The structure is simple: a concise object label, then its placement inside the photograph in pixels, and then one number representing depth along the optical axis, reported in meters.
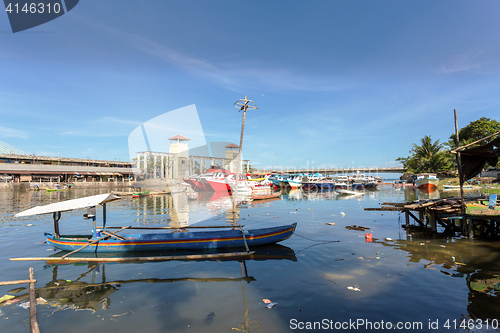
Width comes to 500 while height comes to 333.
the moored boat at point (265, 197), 33.74
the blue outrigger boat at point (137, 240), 10.37
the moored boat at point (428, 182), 48.59
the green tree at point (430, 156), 67.62
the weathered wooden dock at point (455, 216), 12.12
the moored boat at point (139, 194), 37.79
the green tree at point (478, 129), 56.84
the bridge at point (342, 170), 126.85
